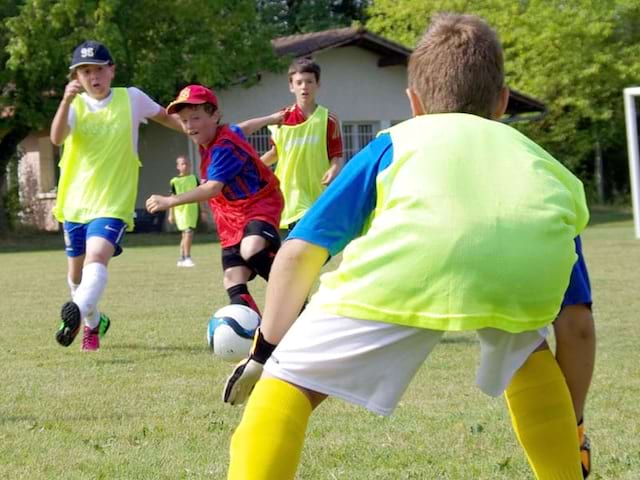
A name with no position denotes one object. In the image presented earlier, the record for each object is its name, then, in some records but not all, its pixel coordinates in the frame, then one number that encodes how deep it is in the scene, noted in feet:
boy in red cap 23.98
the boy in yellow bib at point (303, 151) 33.94
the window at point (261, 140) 116.87
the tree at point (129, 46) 95.45
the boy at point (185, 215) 65.51
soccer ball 18.25
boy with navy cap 28.04
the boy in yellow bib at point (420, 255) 10.11
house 117.80
